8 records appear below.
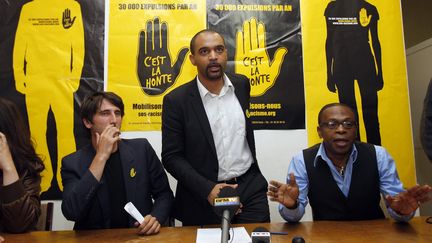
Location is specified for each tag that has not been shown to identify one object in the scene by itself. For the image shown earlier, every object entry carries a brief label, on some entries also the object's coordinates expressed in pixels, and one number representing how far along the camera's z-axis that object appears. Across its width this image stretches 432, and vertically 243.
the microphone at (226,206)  1.23
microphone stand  1.11
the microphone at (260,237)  1.30
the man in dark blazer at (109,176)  1.88
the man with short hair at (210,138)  2.18
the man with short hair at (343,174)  2.10
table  1.50
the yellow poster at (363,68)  3.18
